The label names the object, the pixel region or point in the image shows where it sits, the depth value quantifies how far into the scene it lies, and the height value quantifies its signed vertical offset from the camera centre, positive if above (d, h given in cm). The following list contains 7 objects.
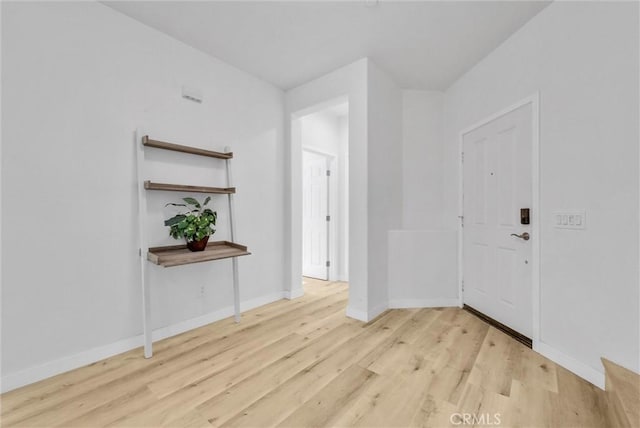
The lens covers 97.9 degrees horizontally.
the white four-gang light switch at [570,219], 186 -7
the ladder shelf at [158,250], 216 -34
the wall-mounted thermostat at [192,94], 261 +112
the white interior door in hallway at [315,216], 459 -9
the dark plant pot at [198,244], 244 -29
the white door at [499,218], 236 -9
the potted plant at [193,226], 236 -12
